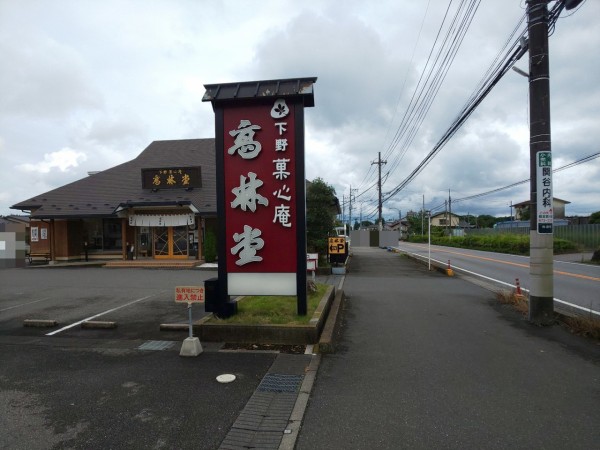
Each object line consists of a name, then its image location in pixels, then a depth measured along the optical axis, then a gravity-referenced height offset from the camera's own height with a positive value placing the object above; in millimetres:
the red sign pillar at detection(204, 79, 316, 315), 6605 +686
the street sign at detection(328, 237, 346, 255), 17906 -906
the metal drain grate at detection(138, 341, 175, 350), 6043 -1866
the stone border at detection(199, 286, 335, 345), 5992 -1662
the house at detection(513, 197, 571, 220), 69056 +3671
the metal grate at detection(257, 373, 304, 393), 4469 -1864
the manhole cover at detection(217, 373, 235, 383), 4688 -1846
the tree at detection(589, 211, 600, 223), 56125 +989
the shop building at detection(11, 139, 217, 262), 20656 +642
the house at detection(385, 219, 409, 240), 104888 +227
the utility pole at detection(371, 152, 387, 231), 40531 +4780
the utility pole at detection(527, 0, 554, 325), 7379 +1037
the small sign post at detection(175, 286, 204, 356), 5578 -1070
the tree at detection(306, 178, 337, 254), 18078 +692
